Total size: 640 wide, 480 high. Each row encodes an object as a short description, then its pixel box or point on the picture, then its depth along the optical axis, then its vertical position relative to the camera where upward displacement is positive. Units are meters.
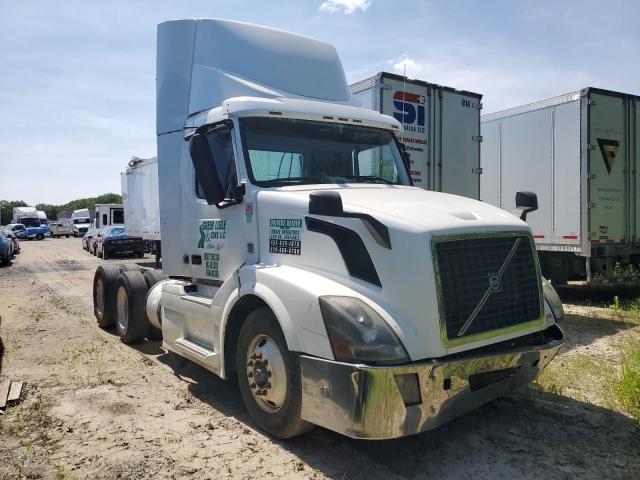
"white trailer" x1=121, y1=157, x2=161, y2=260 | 17.98 +0.91
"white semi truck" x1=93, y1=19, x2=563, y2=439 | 3.34 -0.29
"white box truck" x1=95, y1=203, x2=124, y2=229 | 29.62 +0.53
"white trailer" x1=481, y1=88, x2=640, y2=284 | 9.58 +0.74
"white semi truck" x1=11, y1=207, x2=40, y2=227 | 51.09 +0.76
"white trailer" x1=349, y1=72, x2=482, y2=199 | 7.88 +1.56
